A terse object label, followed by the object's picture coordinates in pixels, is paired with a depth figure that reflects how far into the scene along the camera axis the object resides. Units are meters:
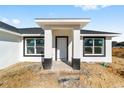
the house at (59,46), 7.57
